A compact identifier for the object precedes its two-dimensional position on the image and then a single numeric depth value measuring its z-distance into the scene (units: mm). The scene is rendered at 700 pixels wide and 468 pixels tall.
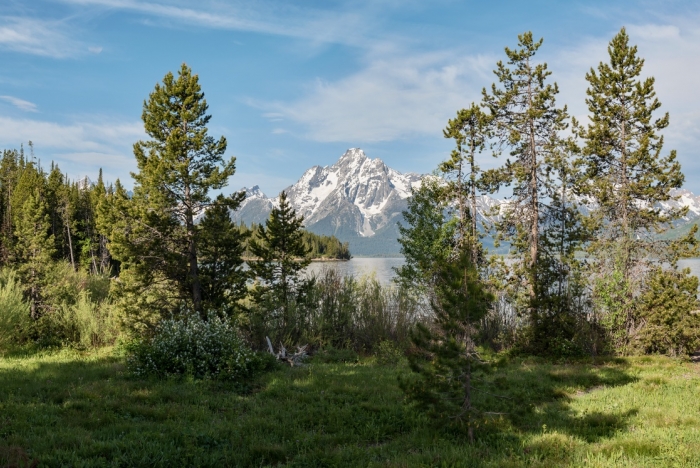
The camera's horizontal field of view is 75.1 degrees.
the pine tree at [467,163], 22438
